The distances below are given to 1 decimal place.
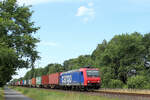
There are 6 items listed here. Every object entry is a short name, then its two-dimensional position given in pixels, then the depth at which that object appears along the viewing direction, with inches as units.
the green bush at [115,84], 2226.6
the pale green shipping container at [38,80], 2560.5
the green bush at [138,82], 1852.9
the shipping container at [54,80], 1841.0
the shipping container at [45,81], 2277.4
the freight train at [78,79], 1247.5
